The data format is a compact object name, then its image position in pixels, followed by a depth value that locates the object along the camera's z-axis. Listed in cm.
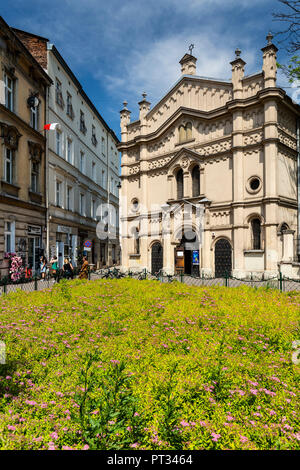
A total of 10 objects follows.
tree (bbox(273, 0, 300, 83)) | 1345
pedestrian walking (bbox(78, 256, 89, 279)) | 1675
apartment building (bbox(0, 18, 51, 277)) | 1819
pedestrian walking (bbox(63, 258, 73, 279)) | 1831
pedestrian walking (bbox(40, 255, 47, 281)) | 2099
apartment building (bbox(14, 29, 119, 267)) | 2405
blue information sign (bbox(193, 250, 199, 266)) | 2498
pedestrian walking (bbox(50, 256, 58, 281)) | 1936
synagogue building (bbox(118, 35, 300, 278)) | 2134
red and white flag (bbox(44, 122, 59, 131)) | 2126
